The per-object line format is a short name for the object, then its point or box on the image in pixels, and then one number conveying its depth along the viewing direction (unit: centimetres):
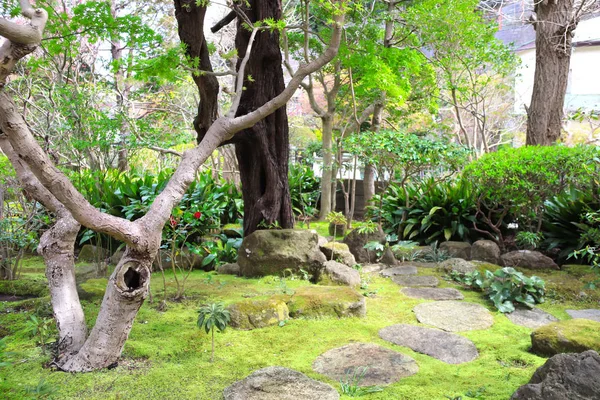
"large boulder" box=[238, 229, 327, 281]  502
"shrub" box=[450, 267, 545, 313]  429
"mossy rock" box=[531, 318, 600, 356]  291
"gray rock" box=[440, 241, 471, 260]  634
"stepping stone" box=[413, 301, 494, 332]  379
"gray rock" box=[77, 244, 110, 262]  657
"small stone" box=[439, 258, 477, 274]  536
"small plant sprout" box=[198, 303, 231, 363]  294
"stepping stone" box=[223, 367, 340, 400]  248
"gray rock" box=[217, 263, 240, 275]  544
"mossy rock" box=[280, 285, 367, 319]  379
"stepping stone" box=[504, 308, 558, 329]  390
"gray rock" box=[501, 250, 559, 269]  567
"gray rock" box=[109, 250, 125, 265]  626
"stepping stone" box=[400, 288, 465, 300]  459
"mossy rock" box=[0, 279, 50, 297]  464
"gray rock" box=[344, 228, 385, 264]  609
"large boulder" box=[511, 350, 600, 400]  205
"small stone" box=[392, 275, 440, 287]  511
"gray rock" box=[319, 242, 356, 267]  557
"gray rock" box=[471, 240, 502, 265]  595
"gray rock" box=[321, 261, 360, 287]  475
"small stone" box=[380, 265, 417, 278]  556
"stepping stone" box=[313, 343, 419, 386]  279
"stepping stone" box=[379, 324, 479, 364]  319
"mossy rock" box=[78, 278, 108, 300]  400
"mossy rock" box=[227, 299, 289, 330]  355
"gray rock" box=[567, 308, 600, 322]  405
